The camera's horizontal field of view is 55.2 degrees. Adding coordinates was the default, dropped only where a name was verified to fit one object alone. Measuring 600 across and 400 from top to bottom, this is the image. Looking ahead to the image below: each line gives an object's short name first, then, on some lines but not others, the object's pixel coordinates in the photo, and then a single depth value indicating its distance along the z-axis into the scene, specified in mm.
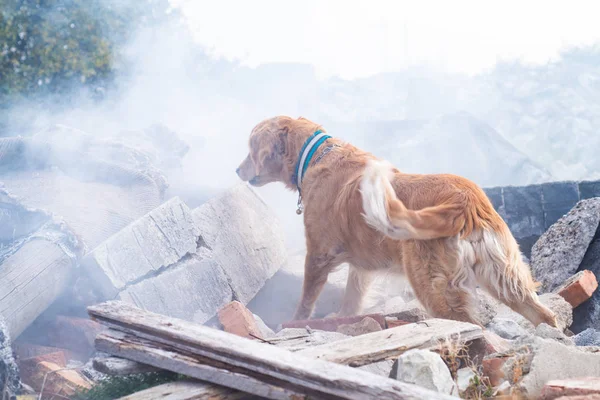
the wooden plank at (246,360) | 1992
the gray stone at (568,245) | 4984
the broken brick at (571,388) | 2111
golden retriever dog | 3430
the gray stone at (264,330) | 4053
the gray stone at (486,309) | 3994
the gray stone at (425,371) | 2268
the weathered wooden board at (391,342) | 2512
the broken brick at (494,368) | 2594
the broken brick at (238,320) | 3863
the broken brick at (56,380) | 3105
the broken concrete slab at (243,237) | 5043
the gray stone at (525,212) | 6633
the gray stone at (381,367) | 2668
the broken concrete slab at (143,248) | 3816
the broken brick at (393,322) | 3793
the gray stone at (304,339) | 2986
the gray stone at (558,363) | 2402
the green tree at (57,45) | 8164
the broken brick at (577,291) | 4430
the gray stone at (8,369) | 2974
